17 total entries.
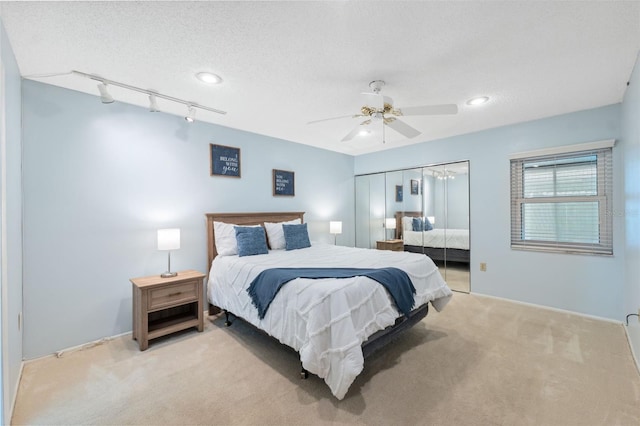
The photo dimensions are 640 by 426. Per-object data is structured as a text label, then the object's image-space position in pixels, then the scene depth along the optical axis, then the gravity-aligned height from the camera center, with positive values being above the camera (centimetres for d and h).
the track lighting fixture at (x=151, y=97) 236 +120
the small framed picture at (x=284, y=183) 447 +51
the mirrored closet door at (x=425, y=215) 435 -5
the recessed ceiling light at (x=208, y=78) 240 +124
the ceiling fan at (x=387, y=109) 242 +96
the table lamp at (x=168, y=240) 288 -28
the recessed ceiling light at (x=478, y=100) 293 +124
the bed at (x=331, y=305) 187 -79
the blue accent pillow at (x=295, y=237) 388 -36
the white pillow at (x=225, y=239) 343 -33
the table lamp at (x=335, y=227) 500 -27
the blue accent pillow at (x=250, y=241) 336 -35
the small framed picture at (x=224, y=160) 371 +75
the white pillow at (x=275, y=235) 392 -33
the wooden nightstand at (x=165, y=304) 262 -93
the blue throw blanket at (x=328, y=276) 230 -61
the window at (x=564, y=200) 321 +15
